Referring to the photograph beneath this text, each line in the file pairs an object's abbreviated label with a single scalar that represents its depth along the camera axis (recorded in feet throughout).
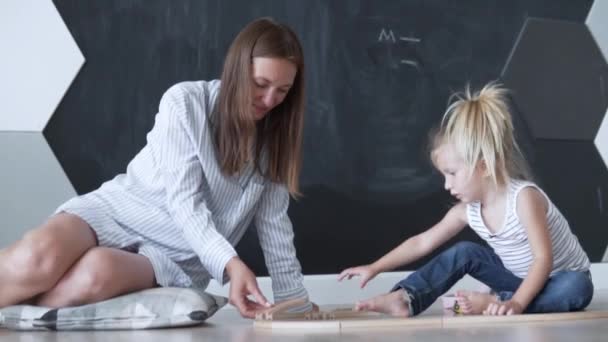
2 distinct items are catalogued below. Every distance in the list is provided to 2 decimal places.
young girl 11.45
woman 10.82
